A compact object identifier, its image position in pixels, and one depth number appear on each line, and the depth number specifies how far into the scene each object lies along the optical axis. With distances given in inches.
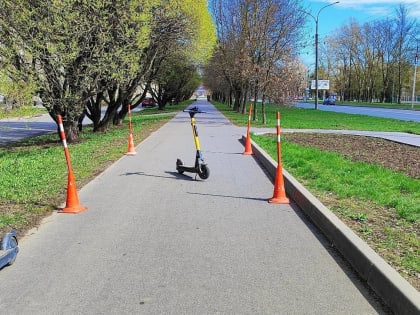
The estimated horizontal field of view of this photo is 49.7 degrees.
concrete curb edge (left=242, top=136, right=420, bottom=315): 132.0
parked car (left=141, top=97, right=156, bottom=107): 2871.8
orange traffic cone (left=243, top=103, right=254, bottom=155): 510.0
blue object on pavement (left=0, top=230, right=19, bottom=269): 169.9
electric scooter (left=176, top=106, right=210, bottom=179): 347.9
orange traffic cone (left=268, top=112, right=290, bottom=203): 278.1
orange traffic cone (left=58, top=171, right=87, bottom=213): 259.9
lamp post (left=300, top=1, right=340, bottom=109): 1779.0
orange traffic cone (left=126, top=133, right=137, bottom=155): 510.6
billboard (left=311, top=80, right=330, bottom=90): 3602.4
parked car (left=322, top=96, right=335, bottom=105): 3238.7
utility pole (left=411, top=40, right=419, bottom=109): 2468.9
